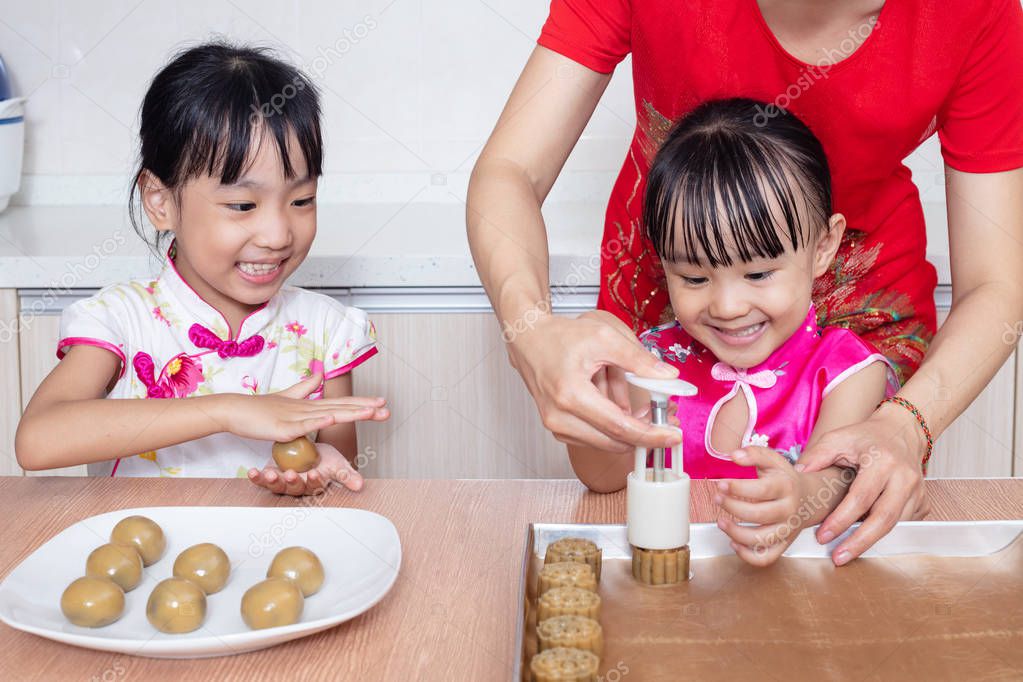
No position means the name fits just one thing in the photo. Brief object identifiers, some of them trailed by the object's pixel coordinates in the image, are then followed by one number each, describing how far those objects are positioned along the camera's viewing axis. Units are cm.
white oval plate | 74
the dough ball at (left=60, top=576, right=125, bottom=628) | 78
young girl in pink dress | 116
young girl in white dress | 124
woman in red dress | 110
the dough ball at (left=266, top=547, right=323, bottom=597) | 84
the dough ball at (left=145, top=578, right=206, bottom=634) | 78
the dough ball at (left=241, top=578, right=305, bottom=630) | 78
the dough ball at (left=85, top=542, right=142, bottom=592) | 84
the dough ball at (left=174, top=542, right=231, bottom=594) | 85
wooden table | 75
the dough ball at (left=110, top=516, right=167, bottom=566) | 90
